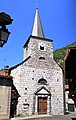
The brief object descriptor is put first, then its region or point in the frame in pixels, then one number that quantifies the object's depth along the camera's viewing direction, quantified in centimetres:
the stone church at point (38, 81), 1159
